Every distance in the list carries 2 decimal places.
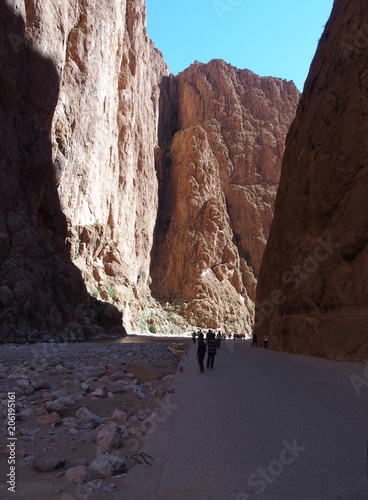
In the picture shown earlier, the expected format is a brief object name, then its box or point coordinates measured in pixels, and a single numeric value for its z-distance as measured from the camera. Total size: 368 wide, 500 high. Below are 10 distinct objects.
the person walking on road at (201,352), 10.94
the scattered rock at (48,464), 3.64
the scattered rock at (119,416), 5.50
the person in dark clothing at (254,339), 26.19
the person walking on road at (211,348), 11.73
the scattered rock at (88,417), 5.23
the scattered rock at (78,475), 3.40
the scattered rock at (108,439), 4.20
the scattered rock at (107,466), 3.48
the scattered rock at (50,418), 5.20
